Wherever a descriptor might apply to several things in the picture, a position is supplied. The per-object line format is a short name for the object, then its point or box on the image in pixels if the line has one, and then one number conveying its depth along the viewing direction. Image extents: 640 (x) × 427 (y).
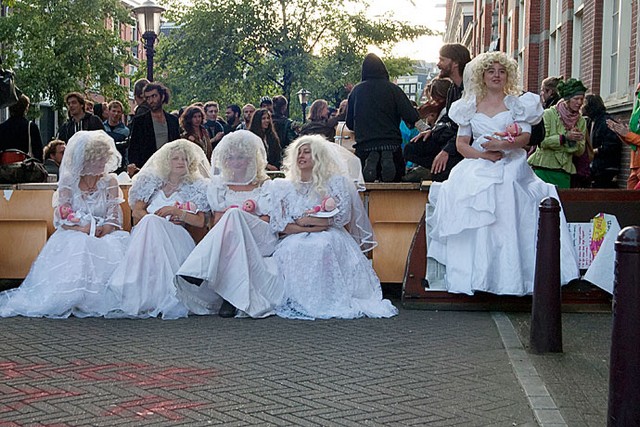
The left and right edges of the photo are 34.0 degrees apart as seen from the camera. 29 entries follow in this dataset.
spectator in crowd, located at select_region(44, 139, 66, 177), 14.19
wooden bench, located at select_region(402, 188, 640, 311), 8.95
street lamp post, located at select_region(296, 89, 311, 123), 44.25
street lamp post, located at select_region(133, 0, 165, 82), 19.56
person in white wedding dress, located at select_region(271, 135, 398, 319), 8.97
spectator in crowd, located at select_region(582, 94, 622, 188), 13.28
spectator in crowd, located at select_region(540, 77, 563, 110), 13.24
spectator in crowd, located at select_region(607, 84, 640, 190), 11.25
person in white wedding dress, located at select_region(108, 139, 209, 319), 8.84
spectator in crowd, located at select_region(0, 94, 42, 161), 12.05
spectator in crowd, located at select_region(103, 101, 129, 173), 14.78
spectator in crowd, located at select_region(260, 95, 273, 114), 17.75
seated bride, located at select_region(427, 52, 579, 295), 8.86
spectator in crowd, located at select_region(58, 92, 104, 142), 13.45
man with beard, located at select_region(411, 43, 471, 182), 9.85
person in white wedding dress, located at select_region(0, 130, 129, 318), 8.83
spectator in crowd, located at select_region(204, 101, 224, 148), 18.13
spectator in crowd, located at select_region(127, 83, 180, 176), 11.48
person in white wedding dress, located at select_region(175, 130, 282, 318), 8.76
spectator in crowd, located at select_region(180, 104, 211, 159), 12.70
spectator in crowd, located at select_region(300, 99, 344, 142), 14.72
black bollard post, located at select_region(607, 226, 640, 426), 4.26
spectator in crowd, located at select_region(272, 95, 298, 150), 16.52
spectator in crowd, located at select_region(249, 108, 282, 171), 14.99
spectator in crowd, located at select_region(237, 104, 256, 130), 17.83
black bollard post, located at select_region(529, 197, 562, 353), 6.83
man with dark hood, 10.59
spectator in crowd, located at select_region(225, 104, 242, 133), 19.22
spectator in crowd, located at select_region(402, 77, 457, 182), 10.02
